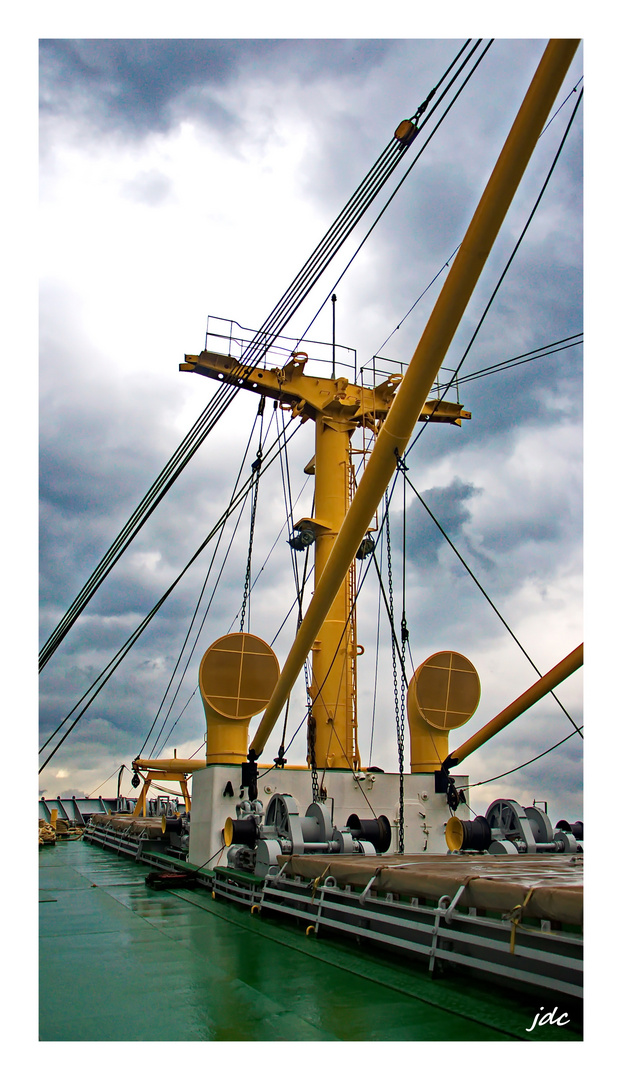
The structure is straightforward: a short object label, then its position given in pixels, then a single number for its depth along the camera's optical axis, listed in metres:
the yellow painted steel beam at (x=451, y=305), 5.84
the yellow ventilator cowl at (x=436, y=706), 15.77
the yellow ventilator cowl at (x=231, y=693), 14.16
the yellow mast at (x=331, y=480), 15.74
